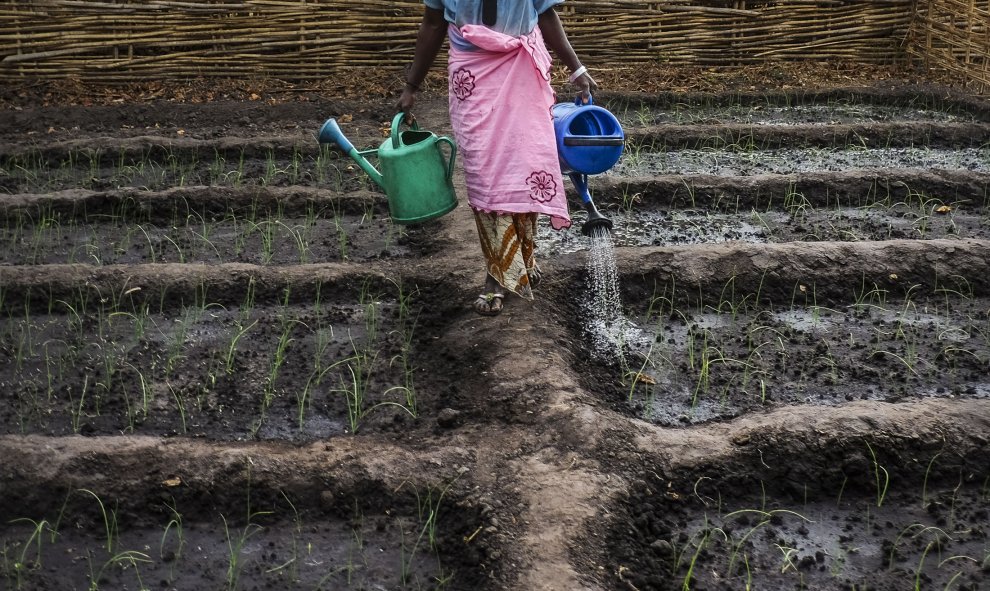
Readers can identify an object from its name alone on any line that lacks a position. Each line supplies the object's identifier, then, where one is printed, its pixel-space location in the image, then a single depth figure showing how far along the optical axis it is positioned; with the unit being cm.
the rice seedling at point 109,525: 252
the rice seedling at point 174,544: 252
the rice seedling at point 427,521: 247
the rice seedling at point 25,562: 238
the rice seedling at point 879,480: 275
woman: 331
